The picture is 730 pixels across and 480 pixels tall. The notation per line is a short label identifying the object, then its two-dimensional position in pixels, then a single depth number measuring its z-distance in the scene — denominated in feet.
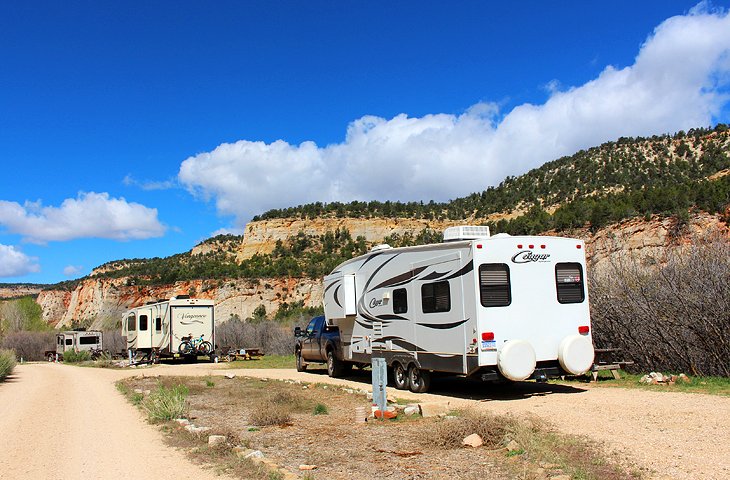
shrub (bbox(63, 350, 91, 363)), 135.03
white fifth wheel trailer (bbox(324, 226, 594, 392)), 38.91
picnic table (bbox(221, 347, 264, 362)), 100.99
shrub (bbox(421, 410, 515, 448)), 26.32
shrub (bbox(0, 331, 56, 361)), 172.14
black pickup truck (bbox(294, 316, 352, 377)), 61.62
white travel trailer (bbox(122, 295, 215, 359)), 95.45
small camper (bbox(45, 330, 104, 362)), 144.46
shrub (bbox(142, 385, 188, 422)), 36.68
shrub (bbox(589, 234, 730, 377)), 42.80
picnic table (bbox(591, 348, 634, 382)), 44.32
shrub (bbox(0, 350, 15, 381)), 74.34
